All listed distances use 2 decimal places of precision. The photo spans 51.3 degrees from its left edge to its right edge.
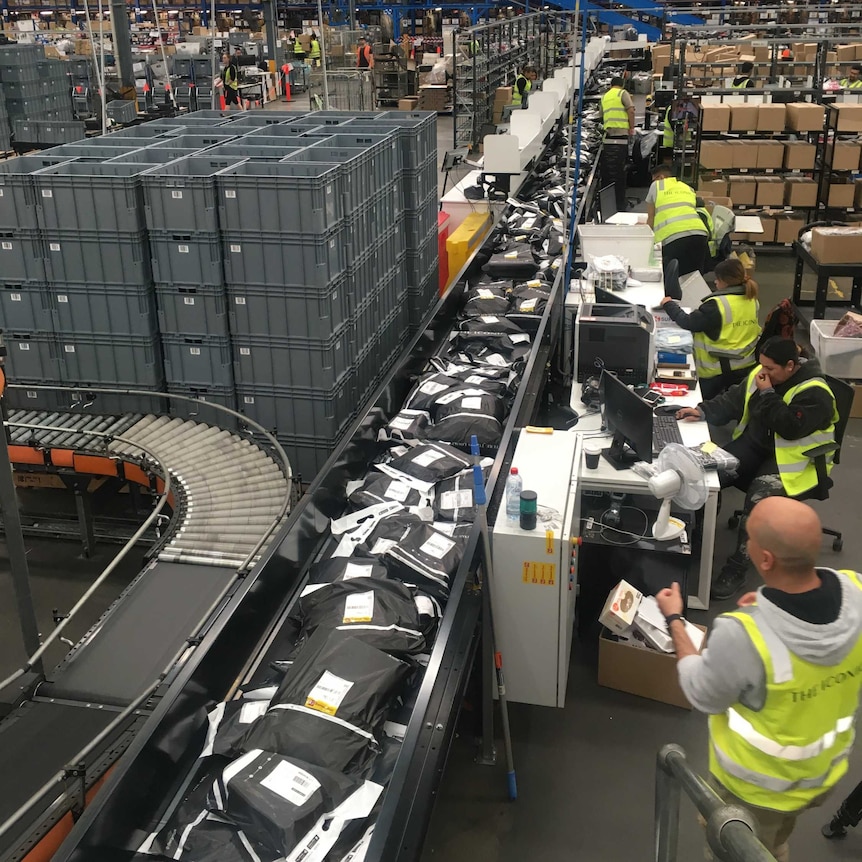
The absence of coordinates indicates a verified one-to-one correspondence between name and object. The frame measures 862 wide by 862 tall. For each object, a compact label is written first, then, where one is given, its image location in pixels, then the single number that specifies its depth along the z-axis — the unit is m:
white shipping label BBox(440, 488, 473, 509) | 4.43
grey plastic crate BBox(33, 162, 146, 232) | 5.11
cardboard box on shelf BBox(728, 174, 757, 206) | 11.41
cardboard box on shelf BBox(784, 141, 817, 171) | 11.34
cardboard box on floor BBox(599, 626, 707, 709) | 4.24
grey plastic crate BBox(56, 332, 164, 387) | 5.50
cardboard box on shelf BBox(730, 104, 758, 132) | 11.48
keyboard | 4.94
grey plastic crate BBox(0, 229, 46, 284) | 5.33
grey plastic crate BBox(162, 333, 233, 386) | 5.40
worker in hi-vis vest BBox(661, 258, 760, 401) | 6.03
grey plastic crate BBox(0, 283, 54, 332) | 5.49
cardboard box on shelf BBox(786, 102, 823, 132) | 11.12
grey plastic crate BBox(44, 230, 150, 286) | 5.25
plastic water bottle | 3.76
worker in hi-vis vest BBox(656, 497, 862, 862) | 2.41
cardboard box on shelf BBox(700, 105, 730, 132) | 11.51
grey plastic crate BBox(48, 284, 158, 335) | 5.38
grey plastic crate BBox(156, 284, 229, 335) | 5.28
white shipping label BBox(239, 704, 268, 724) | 3.27
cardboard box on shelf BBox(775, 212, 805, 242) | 11.56
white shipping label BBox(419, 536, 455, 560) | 3.98
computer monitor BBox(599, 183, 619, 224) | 10.96
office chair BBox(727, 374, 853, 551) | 4.61
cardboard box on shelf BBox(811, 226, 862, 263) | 8.20
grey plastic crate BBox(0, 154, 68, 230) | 5.19
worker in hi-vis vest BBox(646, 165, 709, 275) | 7.85
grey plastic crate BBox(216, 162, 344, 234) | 4.90
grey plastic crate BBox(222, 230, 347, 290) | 5.04
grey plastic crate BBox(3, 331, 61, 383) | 5.62
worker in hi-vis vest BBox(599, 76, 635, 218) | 13.25
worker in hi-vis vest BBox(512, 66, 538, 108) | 16.94
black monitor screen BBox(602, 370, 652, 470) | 4.50
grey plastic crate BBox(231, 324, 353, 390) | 5.27
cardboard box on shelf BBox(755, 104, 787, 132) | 11.34
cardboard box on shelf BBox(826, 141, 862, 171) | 11.00
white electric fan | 4.29
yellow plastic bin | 9.29
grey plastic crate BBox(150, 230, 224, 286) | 5.16
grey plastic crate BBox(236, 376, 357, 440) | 5.38
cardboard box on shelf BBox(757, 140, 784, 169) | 11.37
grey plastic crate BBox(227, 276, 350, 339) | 5.15
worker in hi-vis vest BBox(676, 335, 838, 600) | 4.48
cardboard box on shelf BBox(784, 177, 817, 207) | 11.27
